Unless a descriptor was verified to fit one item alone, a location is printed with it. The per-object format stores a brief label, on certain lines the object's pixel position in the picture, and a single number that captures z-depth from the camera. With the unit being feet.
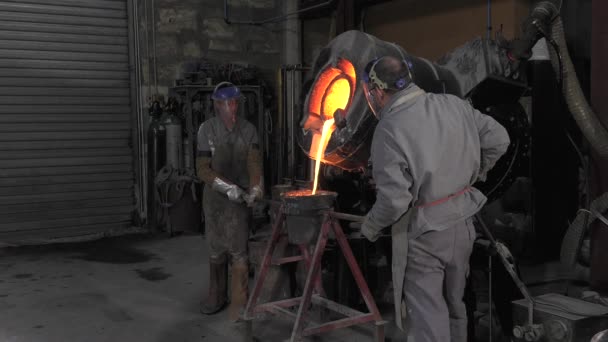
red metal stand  12.69
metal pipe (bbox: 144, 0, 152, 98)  28.19
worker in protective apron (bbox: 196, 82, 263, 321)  15.84
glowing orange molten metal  13.83
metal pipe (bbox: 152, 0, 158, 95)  28.32
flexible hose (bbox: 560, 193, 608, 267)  14.75
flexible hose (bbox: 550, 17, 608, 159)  13.92
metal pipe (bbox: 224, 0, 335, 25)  28.91
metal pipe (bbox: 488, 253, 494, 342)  11.86
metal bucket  12.81
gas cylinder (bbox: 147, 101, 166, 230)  27.35
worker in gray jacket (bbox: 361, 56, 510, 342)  9.93
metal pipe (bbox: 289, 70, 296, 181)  23.32
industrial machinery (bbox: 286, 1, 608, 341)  13.67
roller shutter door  26.27
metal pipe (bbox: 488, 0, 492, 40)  22.44
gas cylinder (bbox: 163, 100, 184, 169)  27.12
